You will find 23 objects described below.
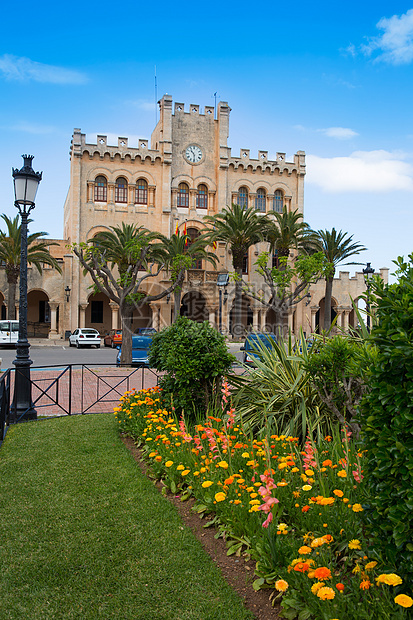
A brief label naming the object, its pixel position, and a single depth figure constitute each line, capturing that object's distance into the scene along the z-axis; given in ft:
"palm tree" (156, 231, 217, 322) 104.16
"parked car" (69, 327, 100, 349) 103.19
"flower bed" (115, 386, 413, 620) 8.23
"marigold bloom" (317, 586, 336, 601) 7.47
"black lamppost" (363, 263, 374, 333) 70.42
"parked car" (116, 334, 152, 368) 67.77
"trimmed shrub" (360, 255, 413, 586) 7.59
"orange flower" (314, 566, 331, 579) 7.79
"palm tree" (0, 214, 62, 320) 104.42
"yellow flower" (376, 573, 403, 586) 7.20
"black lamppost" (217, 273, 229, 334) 89.42
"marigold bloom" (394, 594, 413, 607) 6.88
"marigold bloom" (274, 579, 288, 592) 8.15
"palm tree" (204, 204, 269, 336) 108.17
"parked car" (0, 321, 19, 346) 96.63
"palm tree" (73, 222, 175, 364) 64.80
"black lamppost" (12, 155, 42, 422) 28.17
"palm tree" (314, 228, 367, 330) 114.01
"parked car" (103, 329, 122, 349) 106.01
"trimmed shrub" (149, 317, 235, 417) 21.43
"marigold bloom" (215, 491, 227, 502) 11.66
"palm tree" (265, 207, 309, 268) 112.68
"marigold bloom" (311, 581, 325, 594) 7.97
